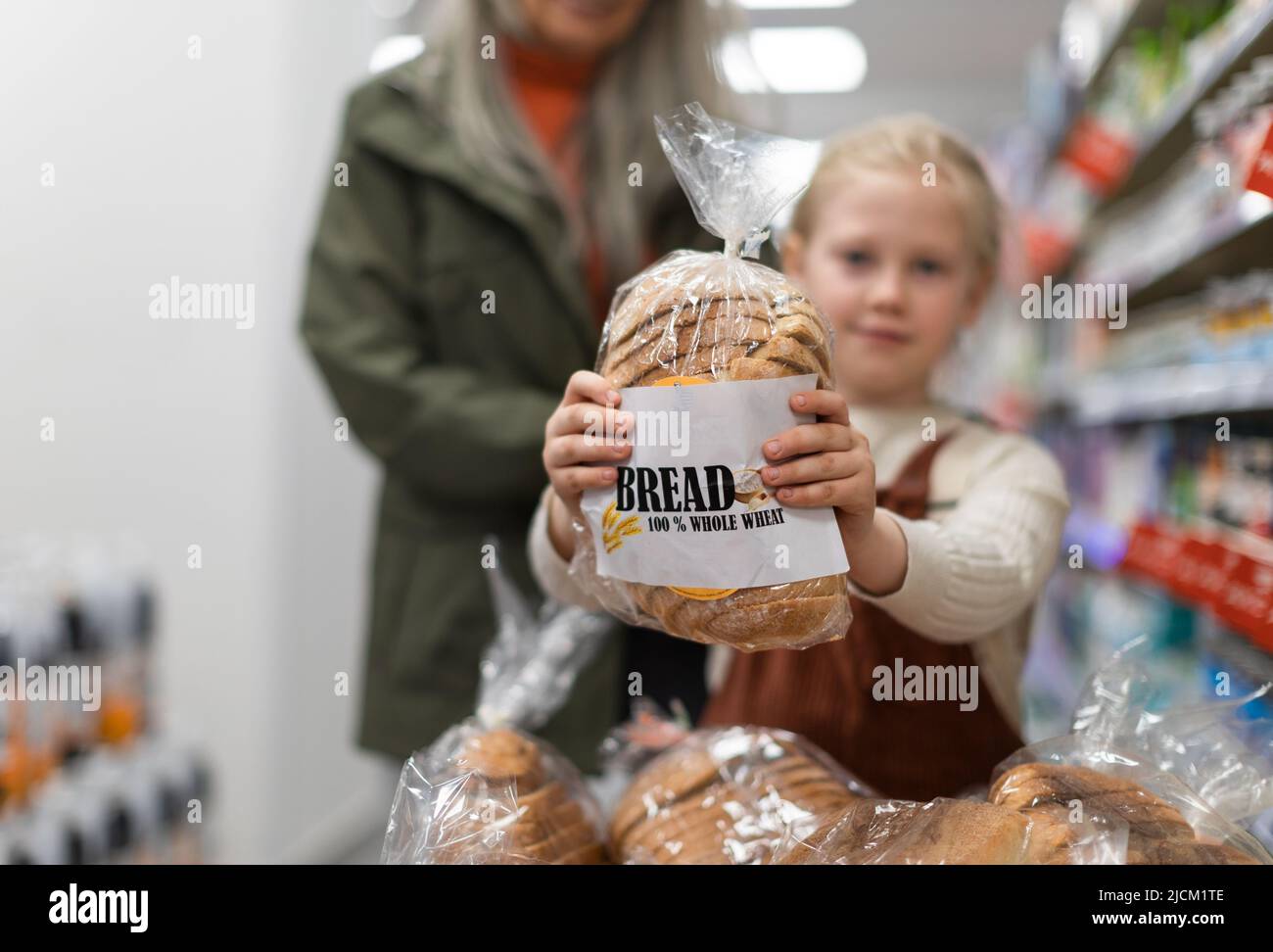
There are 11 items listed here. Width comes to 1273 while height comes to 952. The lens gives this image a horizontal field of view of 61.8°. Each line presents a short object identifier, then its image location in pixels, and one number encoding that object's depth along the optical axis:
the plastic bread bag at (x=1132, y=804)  0.74
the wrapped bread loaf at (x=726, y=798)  0.85
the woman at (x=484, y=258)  1.34
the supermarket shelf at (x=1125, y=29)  2.65
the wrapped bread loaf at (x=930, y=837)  0.72
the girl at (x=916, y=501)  0.96
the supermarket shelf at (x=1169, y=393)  1.83
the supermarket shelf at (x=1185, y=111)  1.70
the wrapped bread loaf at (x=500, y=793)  0.81
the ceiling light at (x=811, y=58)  5.09
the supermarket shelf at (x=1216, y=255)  1.86
